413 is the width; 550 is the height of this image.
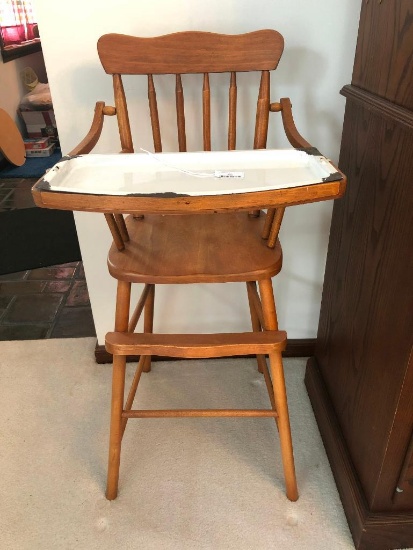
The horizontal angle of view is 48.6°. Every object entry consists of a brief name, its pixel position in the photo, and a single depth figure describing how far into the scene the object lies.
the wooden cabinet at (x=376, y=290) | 0.79
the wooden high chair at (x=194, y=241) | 0.92
